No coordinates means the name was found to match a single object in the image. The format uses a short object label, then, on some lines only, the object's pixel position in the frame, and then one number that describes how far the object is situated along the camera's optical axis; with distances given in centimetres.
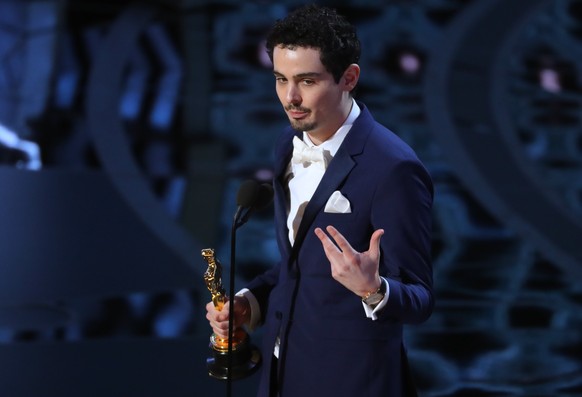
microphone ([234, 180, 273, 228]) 1211
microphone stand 1203
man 1192
